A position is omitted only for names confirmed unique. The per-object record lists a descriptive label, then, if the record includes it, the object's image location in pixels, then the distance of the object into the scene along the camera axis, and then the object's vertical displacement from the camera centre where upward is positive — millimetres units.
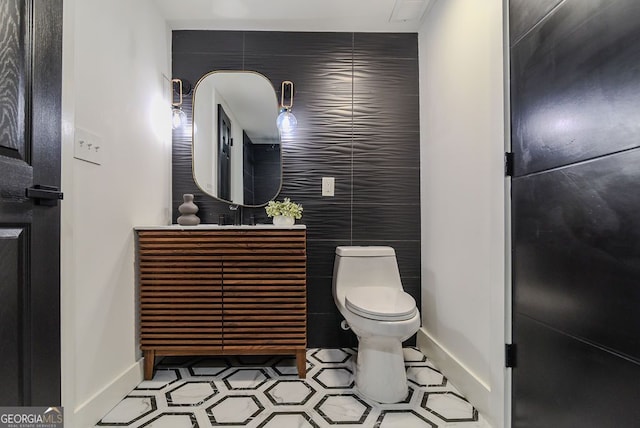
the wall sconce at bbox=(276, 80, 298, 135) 2021 +714
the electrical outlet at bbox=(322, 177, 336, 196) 2043 +219
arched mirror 2033 +551
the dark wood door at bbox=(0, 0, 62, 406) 755 +41
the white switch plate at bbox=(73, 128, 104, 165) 1161 +301
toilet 1326 -543
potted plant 1857 +32
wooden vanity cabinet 1567 -409
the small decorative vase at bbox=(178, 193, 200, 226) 1811 +33
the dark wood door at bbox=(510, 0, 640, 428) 739 +13
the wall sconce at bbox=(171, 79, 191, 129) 2006 +809
